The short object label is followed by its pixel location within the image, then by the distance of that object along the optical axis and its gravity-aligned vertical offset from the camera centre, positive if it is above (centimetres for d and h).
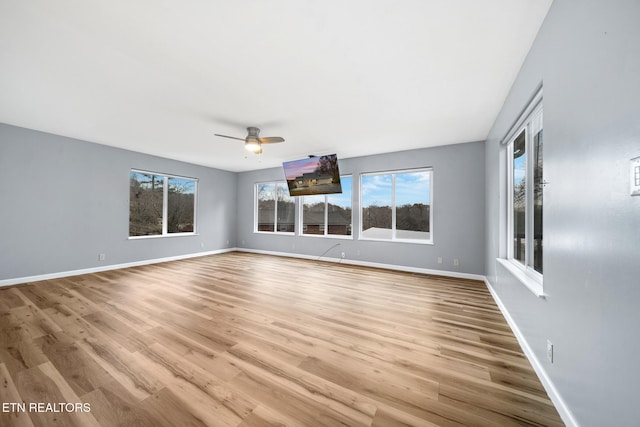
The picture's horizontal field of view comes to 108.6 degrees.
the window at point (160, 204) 561 +24
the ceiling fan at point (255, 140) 376 +124
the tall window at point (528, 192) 215 +29
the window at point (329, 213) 614 +8
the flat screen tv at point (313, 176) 541 +100
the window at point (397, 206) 519 +27
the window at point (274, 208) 720 +23
